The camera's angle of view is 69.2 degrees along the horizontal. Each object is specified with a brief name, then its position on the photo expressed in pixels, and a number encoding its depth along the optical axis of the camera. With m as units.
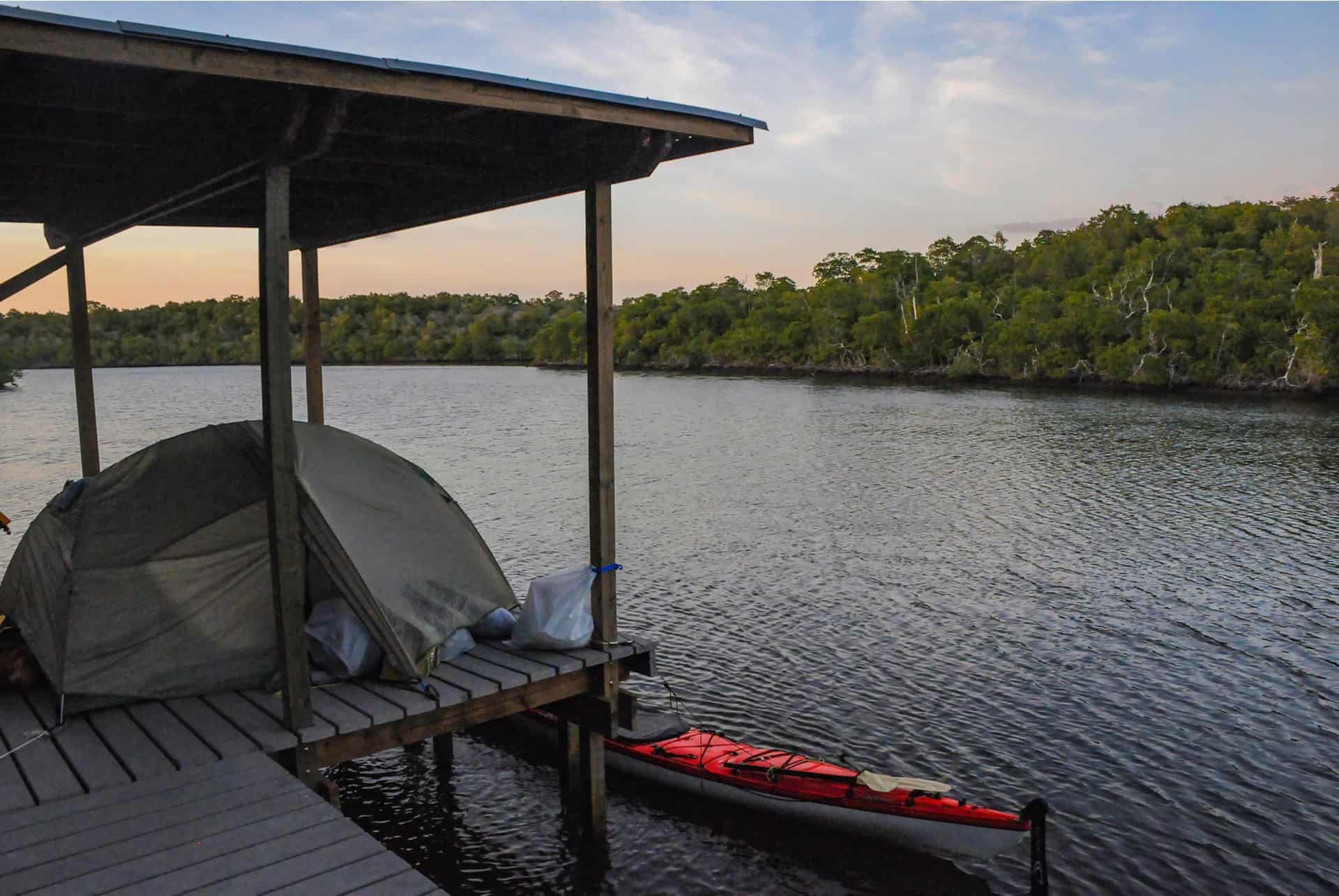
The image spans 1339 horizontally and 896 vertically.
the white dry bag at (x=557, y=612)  7.77
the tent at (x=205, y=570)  6.80
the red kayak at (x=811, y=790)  8.36
